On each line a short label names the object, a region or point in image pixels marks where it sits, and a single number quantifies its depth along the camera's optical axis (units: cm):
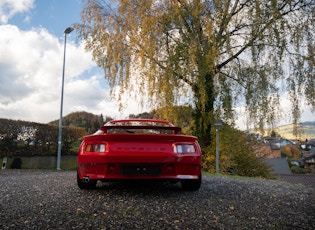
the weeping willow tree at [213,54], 1068
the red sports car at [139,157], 439
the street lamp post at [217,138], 1095
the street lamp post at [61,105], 1484
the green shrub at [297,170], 6462
